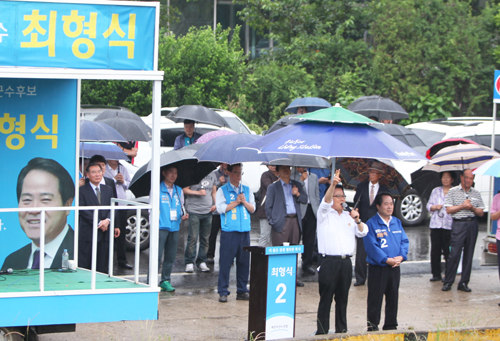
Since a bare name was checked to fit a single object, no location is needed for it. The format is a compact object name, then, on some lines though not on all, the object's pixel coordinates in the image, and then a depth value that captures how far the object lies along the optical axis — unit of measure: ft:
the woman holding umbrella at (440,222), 63.93
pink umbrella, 64.44
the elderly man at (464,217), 60.90
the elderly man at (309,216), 65.82
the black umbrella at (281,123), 74.38
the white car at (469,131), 89.61
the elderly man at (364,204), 61.00
